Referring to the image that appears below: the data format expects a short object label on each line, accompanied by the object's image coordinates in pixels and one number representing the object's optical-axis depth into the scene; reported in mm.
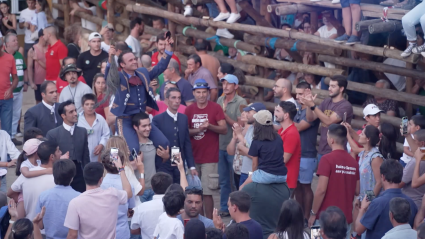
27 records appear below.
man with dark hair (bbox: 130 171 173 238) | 11336
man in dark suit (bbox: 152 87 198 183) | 15406
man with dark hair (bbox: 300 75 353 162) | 15820
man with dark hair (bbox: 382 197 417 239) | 10180
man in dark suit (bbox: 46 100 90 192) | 14891
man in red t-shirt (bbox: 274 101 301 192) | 14273
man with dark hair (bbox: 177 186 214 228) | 11336
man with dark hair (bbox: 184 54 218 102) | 19719
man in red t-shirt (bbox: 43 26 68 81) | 23844
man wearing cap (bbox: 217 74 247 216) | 17187
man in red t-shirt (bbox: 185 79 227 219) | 16422
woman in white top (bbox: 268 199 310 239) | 10141
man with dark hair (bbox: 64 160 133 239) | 10492
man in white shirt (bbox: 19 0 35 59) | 29641
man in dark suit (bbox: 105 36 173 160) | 14945
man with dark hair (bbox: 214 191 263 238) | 10641
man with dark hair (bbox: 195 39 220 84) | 21172
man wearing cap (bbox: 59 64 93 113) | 18234
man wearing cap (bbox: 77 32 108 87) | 21656
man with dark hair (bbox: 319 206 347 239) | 9836
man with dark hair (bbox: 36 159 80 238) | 11047
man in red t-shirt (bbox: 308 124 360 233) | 12828
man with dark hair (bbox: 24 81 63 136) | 16500
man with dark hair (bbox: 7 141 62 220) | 11812
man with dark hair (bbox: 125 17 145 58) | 24578
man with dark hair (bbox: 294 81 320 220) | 16266
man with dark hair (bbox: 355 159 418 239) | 11273
